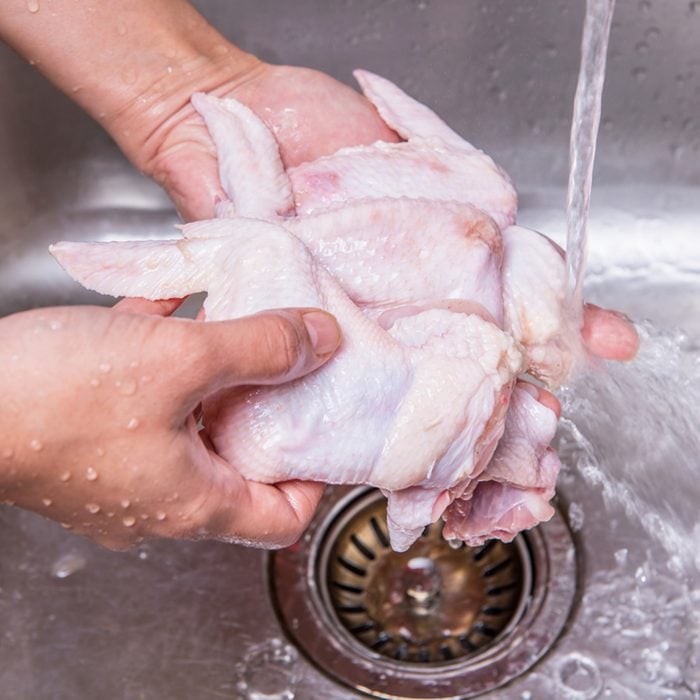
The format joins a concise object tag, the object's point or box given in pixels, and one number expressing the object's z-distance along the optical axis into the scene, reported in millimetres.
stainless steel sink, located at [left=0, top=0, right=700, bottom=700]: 566
